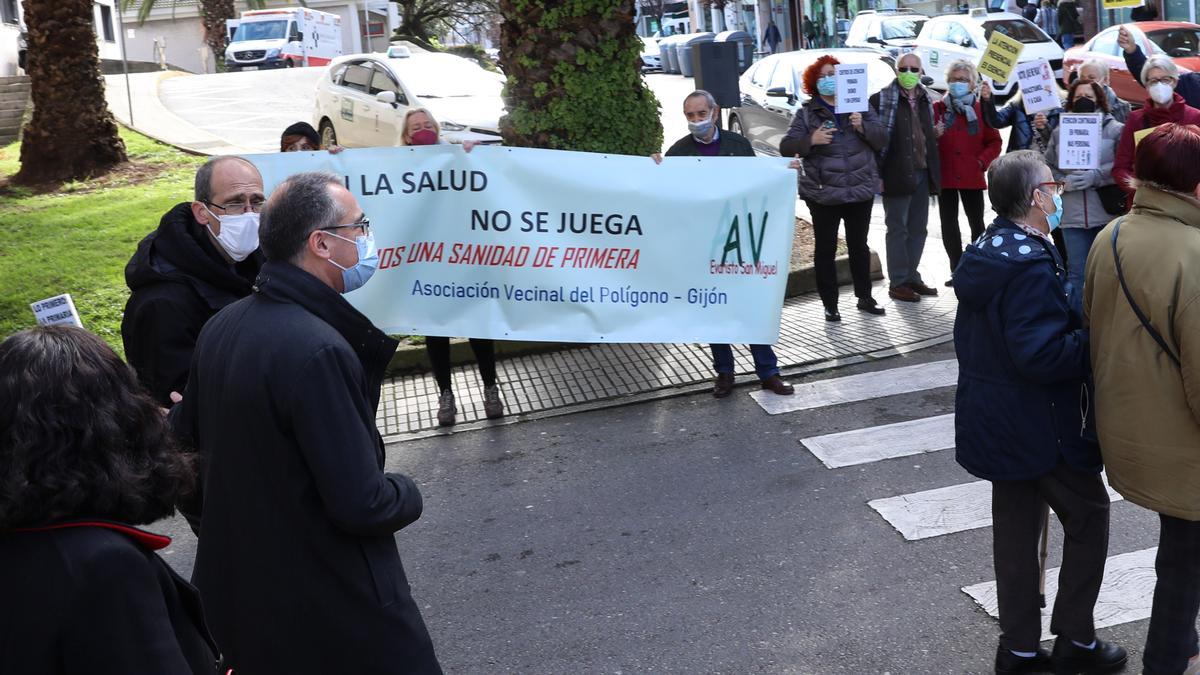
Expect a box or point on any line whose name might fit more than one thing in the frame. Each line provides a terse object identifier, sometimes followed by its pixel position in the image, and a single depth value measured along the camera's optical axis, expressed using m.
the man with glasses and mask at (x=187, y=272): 4.11
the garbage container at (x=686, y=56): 31.87
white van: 40.19
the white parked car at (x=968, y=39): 25.12
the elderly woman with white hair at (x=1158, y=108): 8.30
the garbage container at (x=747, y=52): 25.44
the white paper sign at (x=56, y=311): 3.93
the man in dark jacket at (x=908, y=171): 9.63
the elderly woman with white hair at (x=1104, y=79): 8.46
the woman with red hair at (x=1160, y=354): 3.62
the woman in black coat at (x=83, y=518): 1.97
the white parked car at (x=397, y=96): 16.05
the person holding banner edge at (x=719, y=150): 7.83
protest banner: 7.64
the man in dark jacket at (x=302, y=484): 2.84
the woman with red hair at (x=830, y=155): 8.99
